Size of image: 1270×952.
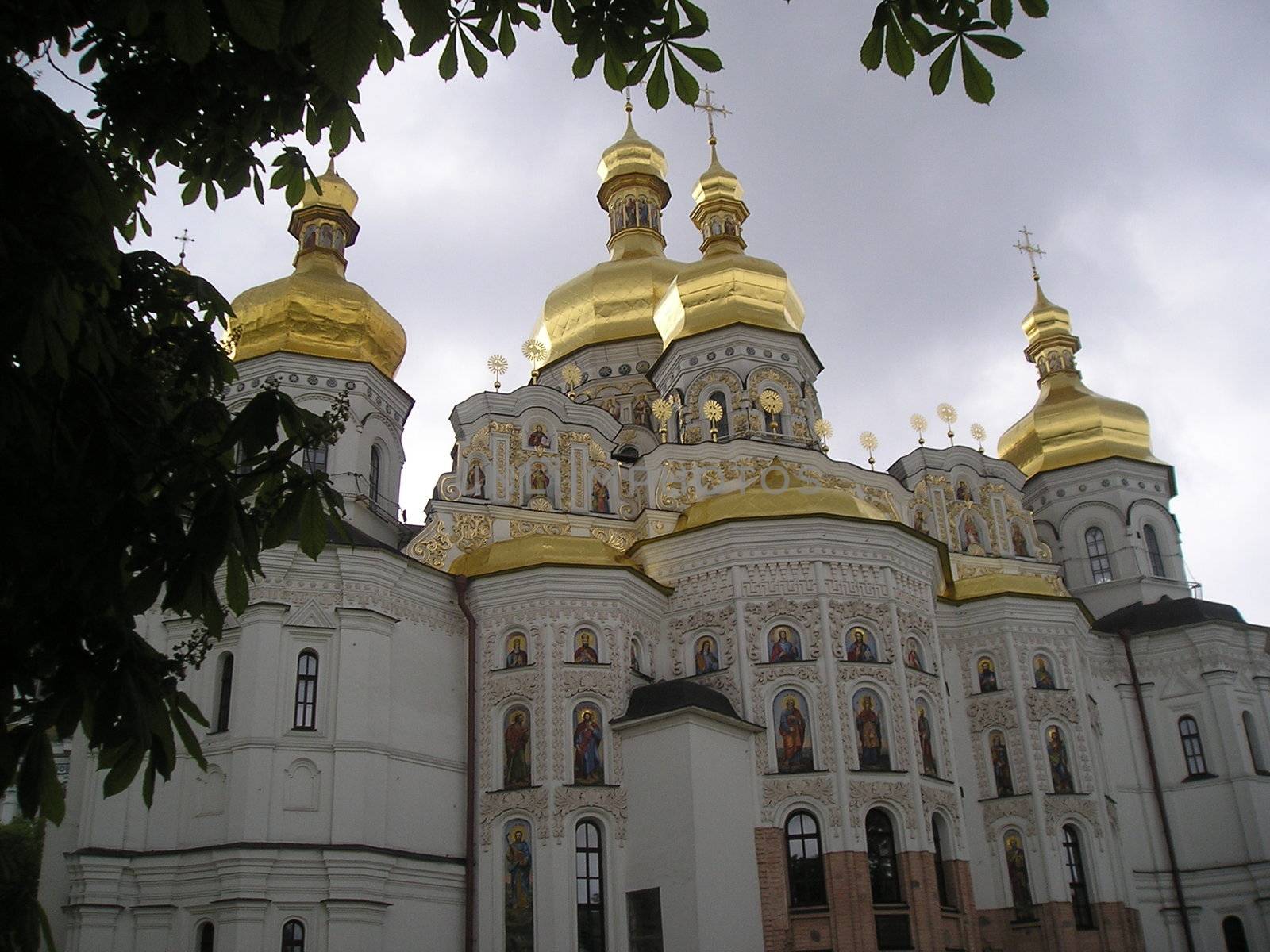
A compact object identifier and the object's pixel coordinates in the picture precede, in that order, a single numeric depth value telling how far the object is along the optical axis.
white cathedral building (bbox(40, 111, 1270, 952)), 18.77
